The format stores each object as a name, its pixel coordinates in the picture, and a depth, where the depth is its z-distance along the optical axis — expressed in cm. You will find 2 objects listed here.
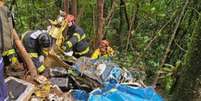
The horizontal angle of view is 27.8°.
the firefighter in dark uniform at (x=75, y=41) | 621
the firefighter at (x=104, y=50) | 681
